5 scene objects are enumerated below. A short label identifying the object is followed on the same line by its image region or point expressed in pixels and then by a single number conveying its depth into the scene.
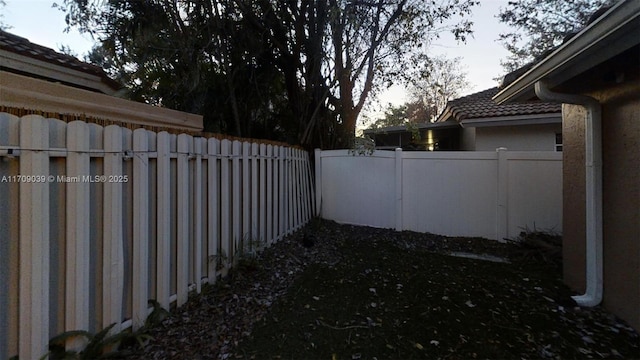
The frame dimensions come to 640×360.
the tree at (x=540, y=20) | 9.43
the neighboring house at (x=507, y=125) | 6.88
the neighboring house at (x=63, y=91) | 2.53
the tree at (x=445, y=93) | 18.21
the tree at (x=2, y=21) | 7.77
